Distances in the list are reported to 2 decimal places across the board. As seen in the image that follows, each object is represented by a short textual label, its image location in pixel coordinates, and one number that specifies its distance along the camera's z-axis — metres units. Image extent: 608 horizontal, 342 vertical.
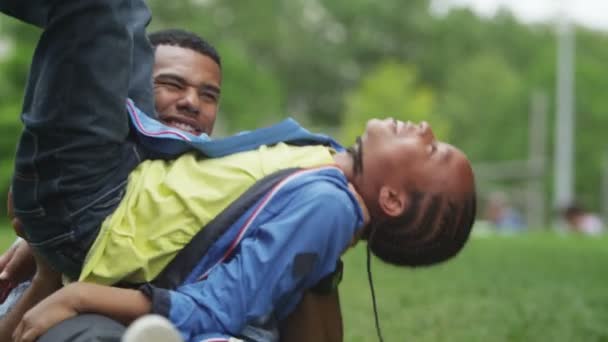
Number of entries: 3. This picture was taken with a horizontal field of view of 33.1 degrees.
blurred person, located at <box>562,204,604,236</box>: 18.88
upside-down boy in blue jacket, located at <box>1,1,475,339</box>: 2.53
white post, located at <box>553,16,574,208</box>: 25.80
